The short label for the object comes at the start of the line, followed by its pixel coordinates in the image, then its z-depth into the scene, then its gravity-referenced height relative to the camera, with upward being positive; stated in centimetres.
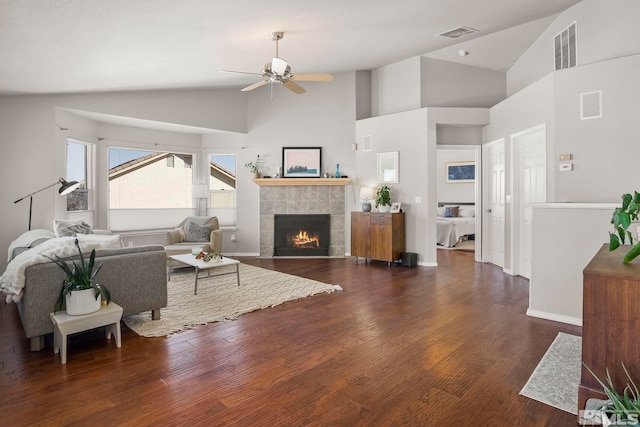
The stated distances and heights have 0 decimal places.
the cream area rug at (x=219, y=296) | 344 -107
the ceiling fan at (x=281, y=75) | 412 +165
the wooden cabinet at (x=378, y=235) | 616 -49
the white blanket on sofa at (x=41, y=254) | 269 -36
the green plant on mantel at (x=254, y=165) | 742 +94
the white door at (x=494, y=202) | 586 +9
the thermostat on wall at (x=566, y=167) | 425 +48
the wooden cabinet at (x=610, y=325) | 155 -54
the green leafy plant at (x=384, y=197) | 639 +20
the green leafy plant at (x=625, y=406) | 118 -73
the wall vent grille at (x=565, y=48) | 462 +216
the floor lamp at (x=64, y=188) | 481 +32
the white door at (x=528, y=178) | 476 +41
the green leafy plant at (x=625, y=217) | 169 -5
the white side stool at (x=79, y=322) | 262 -87
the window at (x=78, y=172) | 596 +68
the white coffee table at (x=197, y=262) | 448 -70
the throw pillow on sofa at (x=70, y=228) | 470 -24
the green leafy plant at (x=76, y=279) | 276 -55
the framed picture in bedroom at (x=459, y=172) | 994 +102
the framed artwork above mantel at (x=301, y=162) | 732 +98
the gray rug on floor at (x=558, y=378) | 211 -114
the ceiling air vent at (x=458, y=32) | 511 +260
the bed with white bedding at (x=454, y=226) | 835 -44
